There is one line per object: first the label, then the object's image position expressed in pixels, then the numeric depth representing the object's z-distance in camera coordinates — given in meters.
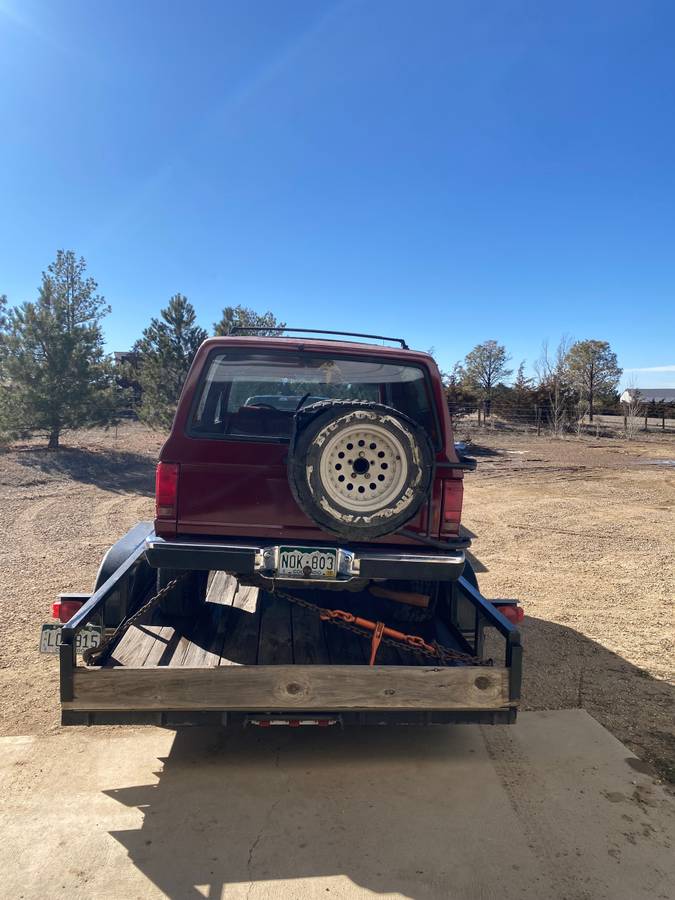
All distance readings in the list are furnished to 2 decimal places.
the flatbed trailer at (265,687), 2.60
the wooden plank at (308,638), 3.25
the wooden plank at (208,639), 3.10
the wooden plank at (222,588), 4.17
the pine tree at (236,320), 23.73
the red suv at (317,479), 2.69
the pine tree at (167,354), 18.22
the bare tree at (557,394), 27.86
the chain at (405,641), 3.11
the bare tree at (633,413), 28.98
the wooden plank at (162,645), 3.09
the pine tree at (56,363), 14.47
